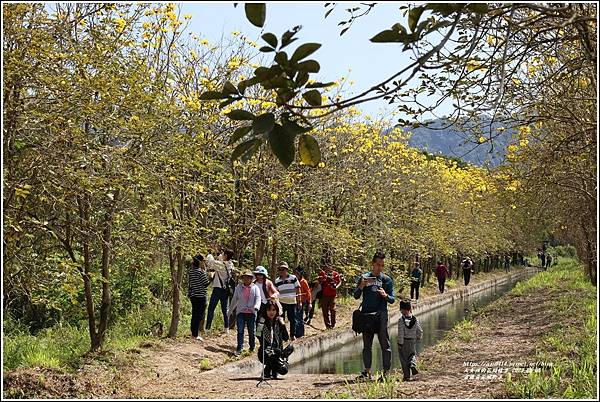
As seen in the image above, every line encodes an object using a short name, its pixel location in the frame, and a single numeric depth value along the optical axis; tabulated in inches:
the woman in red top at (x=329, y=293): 741.9
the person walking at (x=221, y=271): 582.2
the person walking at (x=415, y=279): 1145.2
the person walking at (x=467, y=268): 1621.6
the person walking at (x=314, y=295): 772.6
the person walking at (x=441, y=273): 1381.4
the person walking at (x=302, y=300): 665.0
